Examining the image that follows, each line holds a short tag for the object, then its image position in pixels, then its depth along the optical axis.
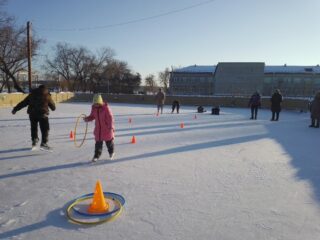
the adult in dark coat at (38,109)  6.39
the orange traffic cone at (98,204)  3.38
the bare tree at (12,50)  28.64
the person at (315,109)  11.34
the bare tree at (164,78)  78.06
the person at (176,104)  17.71
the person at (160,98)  16.95
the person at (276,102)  13.34
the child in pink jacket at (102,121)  5.53
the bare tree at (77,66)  62.22
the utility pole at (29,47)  22.16
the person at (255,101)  14.42
